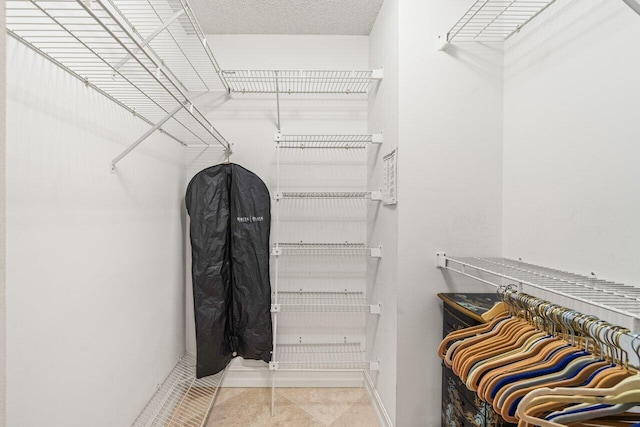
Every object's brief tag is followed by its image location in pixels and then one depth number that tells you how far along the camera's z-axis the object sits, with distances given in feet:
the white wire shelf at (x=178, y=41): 4.90
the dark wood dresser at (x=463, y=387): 3.86
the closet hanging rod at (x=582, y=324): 2.43
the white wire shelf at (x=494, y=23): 4.85
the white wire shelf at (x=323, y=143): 7.54
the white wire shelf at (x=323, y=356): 7.29
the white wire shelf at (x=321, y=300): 7.27
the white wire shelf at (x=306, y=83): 7.11
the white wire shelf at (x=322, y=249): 7.10
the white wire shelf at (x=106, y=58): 2.80
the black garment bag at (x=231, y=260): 6.86
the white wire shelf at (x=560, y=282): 2.71
